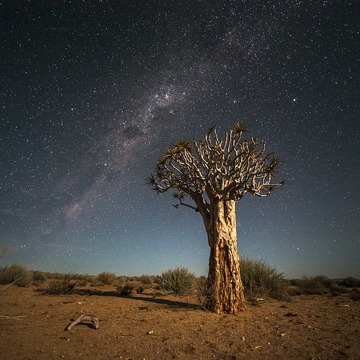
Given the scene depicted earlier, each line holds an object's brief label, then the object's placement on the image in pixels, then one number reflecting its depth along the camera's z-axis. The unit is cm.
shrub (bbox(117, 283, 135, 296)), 1154
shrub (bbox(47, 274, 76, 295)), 1091
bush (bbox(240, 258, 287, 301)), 1064
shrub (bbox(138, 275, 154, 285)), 2002
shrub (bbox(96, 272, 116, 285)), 1877
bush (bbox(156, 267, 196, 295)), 1220
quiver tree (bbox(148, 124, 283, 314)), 756
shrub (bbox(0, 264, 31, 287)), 1428
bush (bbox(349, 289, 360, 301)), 1030
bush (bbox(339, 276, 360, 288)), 1831
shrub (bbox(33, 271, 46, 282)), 1870
